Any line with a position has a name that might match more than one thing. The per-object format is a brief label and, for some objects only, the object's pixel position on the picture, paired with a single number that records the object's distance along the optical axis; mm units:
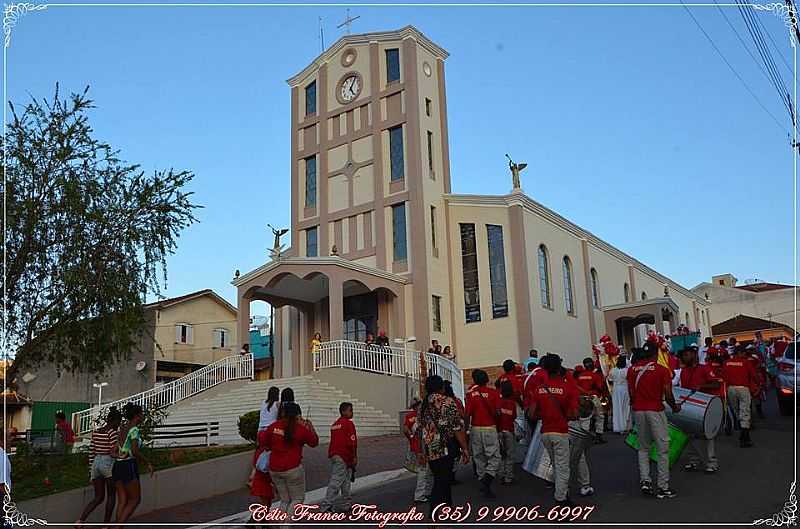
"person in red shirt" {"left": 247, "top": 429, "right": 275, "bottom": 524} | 8633
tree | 12055
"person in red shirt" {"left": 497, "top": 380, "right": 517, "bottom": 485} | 10516
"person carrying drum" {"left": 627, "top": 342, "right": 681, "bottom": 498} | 8460
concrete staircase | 19125
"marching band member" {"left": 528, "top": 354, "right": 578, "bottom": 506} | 8305
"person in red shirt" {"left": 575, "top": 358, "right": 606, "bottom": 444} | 13234
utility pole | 9633
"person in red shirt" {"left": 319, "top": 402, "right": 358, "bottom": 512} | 9352
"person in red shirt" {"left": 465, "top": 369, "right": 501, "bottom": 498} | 9641
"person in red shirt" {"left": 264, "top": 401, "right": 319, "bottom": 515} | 7793
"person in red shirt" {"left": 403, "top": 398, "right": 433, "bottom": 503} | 9341
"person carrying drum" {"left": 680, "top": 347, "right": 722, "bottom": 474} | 11516
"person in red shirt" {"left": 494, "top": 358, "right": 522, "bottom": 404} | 11055
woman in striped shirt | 8844
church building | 26609
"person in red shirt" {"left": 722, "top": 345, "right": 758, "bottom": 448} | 12414
